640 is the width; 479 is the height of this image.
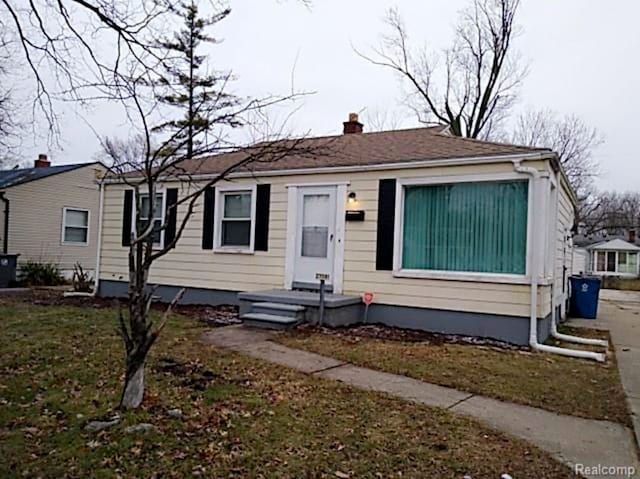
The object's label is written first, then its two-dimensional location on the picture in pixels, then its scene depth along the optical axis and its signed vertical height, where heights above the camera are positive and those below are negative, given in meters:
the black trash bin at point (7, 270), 15.09 -0.82
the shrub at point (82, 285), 13.16 -1.03
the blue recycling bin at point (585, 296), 11.96 -0.65
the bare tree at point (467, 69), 22.39 +8.68
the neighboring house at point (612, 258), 35.28 +0.81
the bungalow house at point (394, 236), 7.58 +0.38
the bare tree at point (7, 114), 6.57 +2.22
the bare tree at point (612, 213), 39.91 +4.74
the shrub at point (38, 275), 16.38 -1.01
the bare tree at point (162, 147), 3.92 +1.06
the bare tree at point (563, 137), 28.06 +7.05
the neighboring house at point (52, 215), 17.20 +1.02
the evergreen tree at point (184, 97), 4.91 +2.20
